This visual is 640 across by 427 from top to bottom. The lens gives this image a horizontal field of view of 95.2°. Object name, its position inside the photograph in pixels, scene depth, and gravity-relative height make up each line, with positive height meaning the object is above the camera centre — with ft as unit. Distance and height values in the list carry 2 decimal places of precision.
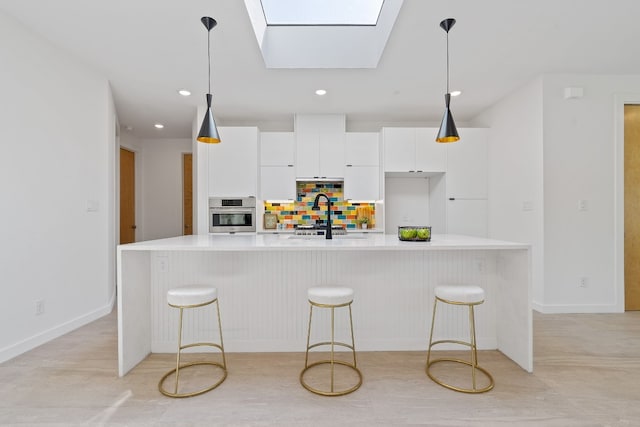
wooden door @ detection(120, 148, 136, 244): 16.78 +0.82
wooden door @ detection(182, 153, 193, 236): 18.63 +1.26
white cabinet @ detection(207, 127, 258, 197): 13.69 +2.18
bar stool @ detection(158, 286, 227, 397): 5.87 -1.83
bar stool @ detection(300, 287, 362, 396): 5.89 -1.86
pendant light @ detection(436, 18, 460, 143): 7.56 +2.19
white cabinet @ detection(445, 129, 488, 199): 13.71 +2.01
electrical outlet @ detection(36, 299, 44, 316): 8.20 -2.71
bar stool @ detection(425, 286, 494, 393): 5.93 -1.85
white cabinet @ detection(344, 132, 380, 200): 14.07 +2.08
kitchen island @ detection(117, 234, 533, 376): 7.47 -2.10
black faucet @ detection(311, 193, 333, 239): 7.81 -0.56
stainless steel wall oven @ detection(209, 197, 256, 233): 13.73 -0.17
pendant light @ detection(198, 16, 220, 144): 7.64 +2.12
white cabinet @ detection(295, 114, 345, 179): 13.97 +3.12
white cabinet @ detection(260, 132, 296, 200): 14.08 +2.14
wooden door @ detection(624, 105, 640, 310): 10.75 +0.08
